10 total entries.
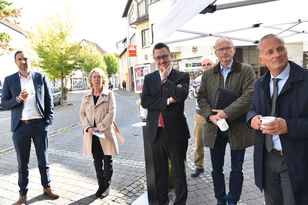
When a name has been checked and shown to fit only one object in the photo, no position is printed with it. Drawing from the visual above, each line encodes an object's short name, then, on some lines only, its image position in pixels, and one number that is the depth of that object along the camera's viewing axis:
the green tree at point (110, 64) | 61.47
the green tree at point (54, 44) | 16.75
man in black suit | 2.71
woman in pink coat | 3.39
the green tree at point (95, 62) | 46.00
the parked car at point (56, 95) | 17.86
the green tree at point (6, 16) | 8.34
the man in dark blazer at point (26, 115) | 3.23
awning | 2.60
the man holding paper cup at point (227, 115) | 2.55
